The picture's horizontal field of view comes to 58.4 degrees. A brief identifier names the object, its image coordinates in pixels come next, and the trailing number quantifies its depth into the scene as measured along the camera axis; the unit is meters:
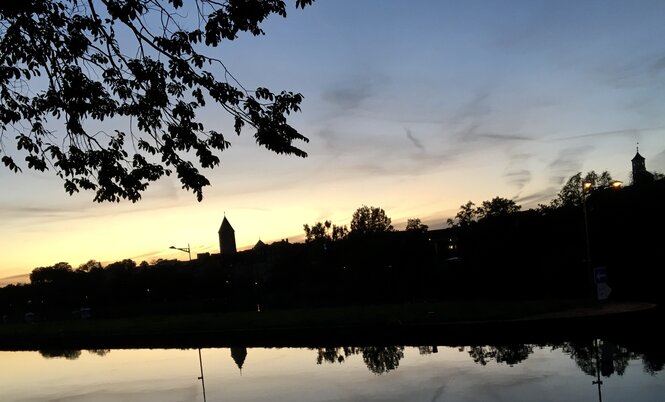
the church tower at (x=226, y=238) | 188.38
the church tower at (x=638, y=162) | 130.02
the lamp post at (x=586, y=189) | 26.36
